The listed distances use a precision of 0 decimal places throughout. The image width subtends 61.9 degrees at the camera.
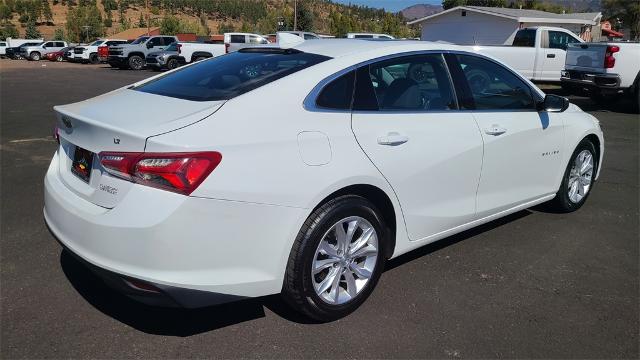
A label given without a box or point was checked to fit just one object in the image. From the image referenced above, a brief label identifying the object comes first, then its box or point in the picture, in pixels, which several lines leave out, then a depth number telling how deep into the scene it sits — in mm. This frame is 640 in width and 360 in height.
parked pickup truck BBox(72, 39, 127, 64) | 39500
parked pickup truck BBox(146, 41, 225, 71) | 27312
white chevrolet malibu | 2551
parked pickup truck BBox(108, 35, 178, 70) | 30375
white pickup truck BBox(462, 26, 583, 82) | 15875
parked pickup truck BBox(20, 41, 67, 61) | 46500
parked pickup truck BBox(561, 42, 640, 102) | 11642
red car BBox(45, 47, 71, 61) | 44531
